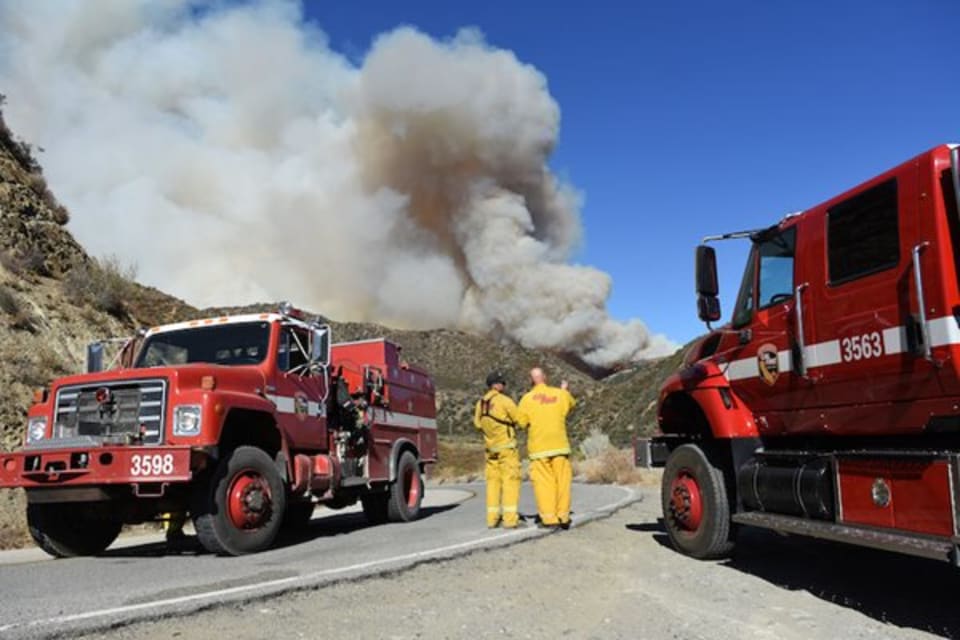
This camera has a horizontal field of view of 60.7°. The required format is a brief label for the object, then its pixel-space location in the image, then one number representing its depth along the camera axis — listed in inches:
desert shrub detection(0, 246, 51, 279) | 661.6
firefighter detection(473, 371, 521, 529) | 326.0
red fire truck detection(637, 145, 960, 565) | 168.6
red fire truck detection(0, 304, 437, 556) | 266.8
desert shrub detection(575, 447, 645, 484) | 685.3
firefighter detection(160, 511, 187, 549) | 300.7
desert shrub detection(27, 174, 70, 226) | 832.7
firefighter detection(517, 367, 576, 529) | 308.5
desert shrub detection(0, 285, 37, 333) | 586.6
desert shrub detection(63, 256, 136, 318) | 700.7
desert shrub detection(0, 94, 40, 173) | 846.5
